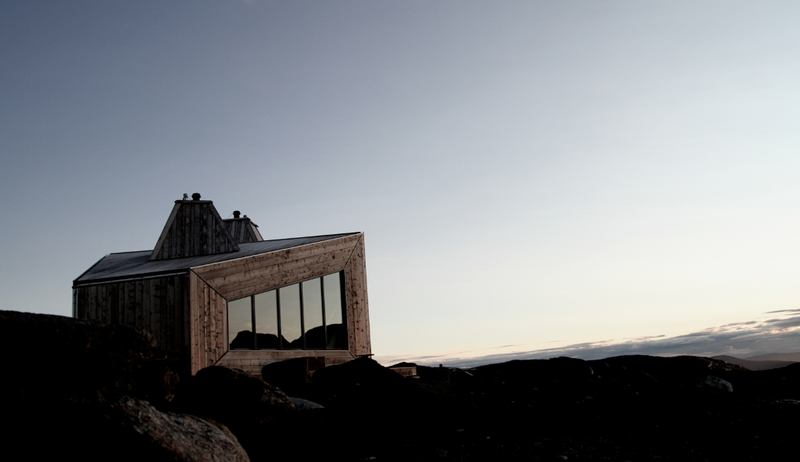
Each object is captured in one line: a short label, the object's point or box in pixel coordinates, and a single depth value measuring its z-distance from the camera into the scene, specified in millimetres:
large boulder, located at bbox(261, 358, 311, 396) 15211
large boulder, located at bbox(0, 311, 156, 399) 6477
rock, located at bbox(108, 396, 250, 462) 6363
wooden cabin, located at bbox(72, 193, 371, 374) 16312
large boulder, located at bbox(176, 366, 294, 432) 9656
